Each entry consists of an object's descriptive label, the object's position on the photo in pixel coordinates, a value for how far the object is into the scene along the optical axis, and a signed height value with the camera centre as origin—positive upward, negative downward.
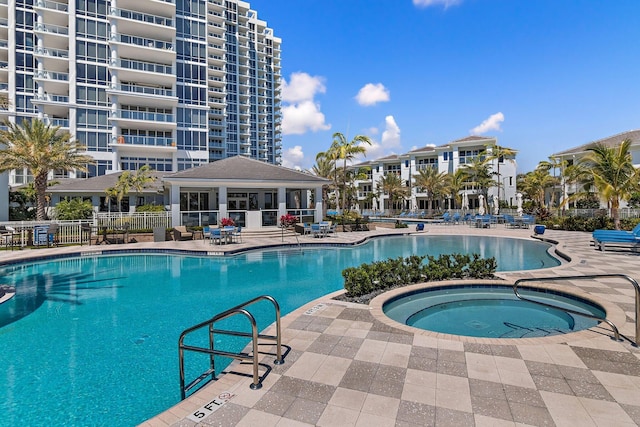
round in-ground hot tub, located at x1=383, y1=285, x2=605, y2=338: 6.56 -2.26
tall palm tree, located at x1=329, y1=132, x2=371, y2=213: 29.33 +5.69
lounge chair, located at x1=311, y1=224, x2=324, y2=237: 20.75 -1.08
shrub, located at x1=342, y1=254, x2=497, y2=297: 7.94 -1.60
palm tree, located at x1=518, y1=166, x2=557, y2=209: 41.09 +3.21
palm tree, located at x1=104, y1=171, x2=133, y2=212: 23.38 +1.88
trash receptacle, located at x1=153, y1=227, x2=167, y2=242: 19.11 -1.18
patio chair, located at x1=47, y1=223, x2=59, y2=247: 17.06 -1.08
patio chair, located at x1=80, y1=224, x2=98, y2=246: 18.02 -1.00
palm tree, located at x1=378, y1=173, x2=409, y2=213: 51.31 +3.46
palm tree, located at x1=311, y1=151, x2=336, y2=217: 36.94 +4.99
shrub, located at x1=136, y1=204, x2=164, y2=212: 21.94 +0.27
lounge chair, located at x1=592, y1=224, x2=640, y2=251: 13.79 -1.21
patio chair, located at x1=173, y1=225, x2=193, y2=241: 19.70 -1.23
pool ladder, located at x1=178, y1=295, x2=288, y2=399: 3.82 -1.68
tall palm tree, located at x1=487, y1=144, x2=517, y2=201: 34.00 +6.00
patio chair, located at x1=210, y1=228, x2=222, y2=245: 17.44 -1.11
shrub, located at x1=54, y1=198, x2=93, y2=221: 21.75 +0.25
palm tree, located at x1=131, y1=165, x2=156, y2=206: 23.88 +2.41
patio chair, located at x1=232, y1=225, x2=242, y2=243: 18.36 -1.26
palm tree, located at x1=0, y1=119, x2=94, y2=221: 19.47 +3.61
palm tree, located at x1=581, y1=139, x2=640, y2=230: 18.58 +1.96
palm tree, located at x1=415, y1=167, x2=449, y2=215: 47.28 +4.02
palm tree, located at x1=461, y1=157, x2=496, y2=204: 34.53 +3.64
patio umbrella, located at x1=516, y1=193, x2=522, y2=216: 30.76 +0.73
